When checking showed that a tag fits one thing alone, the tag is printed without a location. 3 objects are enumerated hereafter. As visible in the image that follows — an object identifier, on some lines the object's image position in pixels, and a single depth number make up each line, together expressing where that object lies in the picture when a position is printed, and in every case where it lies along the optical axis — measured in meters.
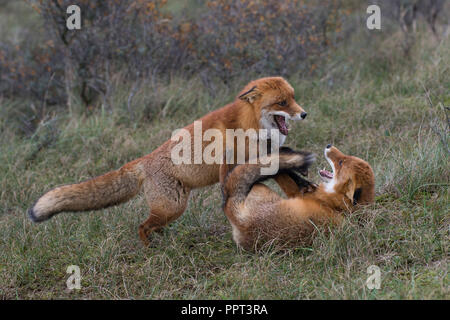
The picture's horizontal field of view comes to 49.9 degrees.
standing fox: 4.89
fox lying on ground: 4.41
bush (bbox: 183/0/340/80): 8.66
